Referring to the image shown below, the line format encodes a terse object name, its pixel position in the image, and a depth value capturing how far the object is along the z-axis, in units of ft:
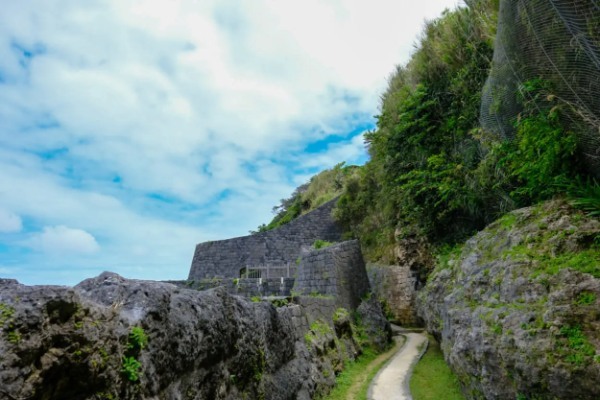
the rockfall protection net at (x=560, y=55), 14.71
